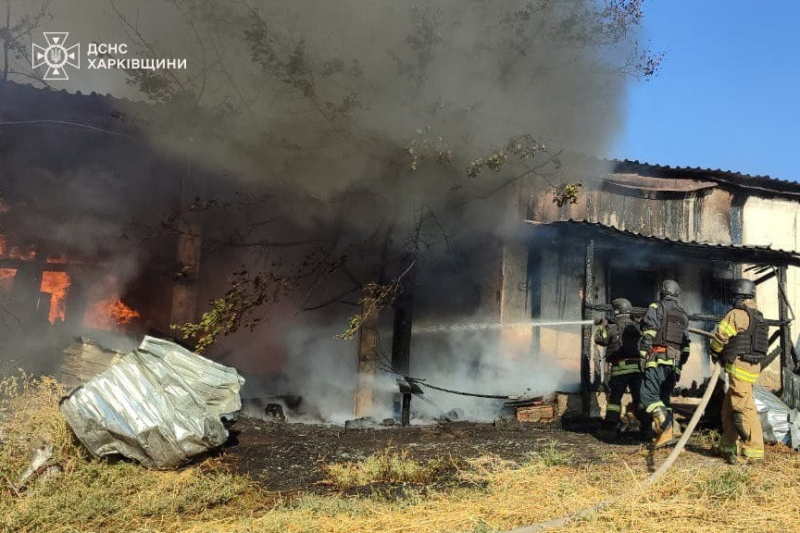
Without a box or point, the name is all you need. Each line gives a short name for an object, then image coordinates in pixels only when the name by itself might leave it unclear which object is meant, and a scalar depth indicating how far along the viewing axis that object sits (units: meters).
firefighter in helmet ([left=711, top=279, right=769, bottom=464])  5.39
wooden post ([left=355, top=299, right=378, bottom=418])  8.91
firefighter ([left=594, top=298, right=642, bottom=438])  6.76
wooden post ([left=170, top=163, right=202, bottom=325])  8.96
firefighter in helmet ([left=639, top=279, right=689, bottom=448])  5.86
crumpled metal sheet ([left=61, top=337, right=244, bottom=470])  4.89
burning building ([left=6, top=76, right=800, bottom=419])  8.88
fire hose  3.55
